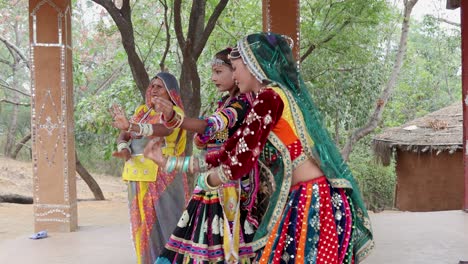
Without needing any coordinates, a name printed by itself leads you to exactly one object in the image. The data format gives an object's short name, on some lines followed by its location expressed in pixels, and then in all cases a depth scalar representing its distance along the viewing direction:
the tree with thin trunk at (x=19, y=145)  12.71
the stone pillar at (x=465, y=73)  7.74
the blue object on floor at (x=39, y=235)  6.66
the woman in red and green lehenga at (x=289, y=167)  2.54
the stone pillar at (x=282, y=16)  6.88
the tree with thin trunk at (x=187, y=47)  6.58
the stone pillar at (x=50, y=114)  6.87
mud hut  12.43
